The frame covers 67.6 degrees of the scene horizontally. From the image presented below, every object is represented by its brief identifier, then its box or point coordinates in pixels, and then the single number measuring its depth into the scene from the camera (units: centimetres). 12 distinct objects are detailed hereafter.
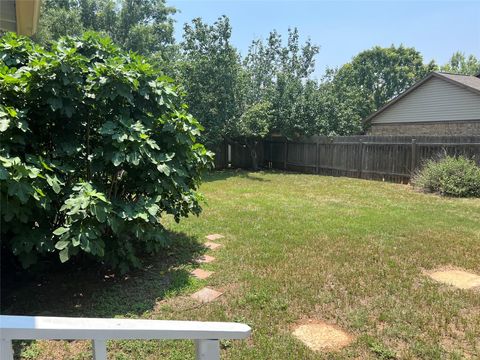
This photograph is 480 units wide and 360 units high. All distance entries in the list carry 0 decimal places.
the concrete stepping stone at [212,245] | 459
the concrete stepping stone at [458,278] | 349
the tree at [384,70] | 3731
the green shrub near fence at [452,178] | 845
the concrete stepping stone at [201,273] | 366
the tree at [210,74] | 1318
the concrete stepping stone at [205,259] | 410
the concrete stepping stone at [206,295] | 318
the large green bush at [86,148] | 278
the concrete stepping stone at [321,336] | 250
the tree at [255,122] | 1391
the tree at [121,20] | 1933
